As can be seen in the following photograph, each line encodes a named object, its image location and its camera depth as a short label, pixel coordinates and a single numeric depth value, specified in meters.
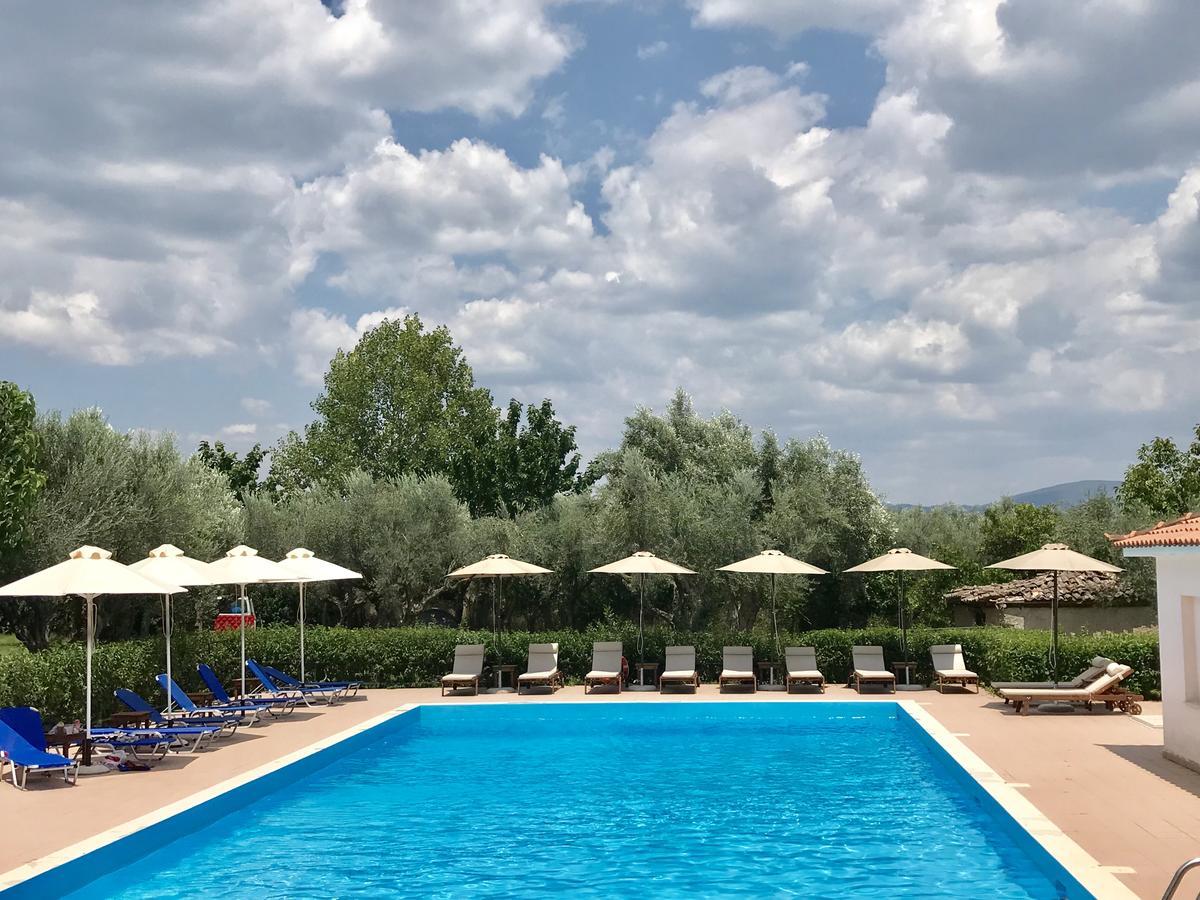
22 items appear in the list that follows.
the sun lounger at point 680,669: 19.94
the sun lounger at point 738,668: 19.91
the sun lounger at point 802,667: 19.67
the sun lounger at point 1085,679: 16.97
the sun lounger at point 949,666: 19.50
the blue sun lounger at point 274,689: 17.82
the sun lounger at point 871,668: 19.39
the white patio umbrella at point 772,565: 20.00
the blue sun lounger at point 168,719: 13.96
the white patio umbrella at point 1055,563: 17.64
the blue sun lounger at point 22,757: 10.70
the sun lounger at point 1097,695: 16.42
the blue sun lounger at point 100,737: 11.49
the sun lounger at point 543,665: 20.17
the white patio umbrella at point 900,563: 19.83
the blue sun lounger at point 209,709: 14.62
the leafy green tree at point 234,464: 55.53
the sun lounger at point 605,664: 20.05
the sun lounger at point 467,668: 19.86
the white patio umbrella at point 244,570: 16.16
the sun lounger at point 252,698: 16.73
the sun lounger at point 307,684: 18.53
